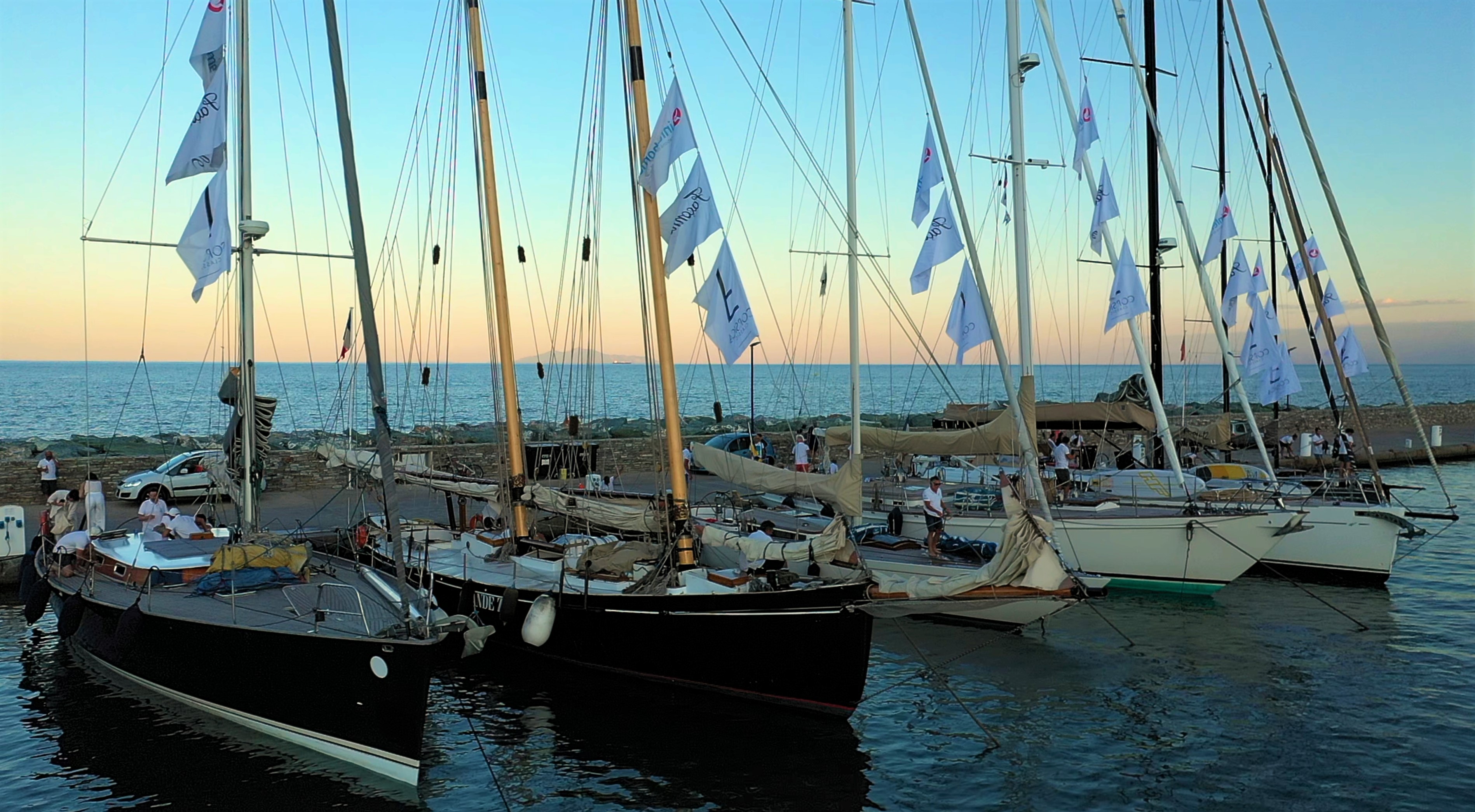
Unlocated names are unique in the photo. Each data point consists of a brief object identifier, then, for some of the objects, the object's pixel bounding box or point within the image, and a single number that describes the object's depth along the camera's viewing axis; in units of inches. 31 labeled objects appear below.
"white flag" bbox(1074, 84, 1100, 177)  935.0
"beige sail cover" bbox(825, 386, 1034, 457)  717.9
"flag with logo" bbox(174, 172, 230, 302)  559.2
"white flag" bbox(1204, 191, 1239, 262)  1194.0
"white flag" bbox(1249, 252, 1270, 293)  1258.0
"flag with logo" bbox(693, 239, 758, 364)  553.9
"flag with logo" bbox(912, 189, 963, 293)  795.4
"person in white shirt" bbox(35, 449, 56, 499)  985.5
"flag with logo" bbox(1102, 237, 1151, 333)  965.2
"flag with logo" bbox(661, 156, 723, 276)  553.6
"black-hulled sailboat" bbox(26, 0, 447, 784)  418.6
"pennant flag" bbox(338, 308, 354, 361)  819.4
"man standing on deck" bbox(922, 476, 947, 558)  699.4
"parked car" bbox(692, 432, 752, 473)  1353.3
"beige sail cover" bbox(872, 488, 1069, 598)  506.9
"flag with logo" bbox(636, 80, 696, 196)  553.0
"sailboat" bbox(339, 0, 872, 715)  494.0
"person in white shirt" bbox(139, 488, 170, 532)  677.9
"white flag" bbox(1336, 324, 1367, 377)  1128.2
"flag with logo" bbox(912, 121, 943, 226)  827.4
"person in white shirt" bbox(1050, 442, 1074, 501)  885.2
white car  1015.6
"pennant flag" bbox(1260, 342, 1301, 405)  1122.0
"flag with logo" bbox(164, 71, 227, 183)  571.5
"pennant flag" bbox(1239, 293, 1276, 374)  1139.9
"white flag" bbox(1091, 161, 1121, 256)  1008.2
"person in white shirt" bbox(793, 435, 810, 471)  1070.4
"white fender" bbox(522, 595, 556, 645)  512.4
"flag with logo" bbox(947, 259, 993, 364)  797.2
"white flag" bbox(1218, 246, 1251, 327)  1255.5
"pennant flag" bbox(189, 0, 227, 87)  581.6
